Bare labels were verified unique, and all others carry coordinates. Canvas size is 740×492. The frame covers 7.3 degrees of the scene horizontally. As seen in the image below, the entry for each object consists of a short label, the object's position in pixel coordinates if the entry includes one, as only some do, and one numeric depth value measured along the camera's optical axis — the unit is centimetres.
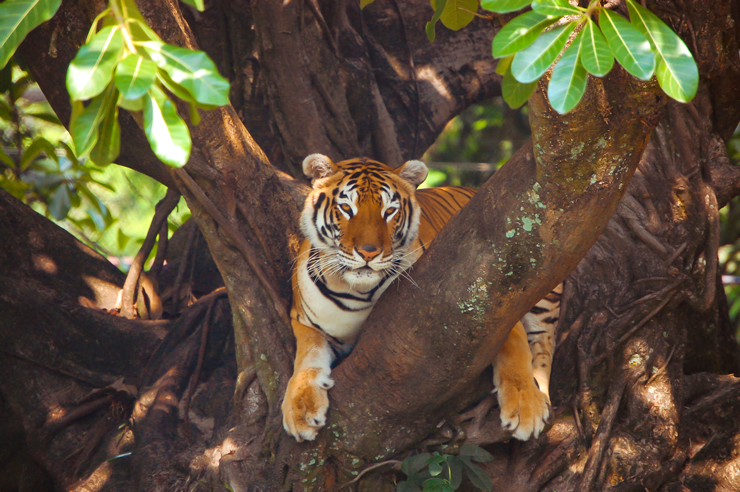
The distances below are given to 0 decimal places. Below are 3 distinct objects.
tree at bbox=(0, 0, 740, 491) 1501
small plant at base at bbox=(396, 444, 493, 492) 1525
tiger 1532
